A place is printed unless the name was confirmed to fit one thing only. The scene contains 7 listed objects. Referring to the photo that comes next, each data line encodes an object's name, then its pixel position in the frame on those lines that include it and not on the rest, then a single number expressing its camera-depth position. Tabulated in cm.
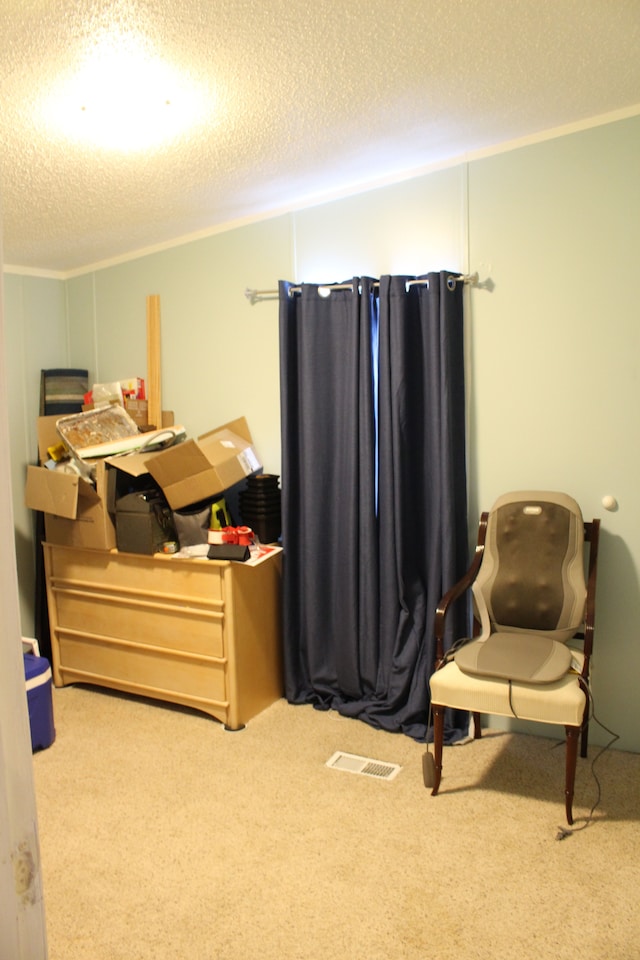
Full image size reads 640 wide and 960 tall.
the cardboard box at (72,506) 350
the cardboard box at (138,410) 405
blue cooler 304
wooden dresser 323
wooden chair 236
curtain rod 298
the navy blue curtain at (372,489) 302
